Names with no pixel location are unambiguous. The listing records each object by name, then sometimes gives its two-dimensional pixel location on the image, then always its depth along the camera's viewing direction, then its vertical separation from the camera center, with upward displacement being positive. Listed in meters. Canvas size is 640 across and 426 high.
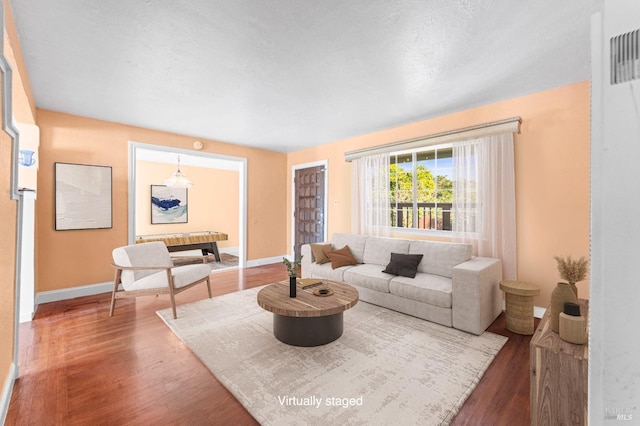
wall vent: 0.75 +0.44
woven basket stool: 2.66 -0.95
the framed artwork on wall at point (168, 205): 6.76 +0.21
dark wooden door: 5.69 +0.16
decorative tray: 2.65 -0.79
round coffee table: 2.31 -0.95
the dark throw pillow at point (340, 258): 3.93 -0.66
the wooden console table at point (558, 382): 1.33 -0.86
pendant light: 5.35 +0.62
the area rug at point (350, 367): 1.68 -1.22
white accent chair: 3.06 -0.75
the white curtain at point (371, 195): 4.43 +0.31
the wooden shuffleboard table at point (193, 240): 5.74 -0.63
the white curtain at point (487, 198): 3.21 +0.20
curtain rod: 3.17 +1.06
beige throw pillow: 4.20 -0.61
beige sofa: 2.69 -0.80
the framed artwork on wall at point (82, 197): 3.73 +0.23
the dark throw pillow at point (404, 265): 3.29 -0.65
